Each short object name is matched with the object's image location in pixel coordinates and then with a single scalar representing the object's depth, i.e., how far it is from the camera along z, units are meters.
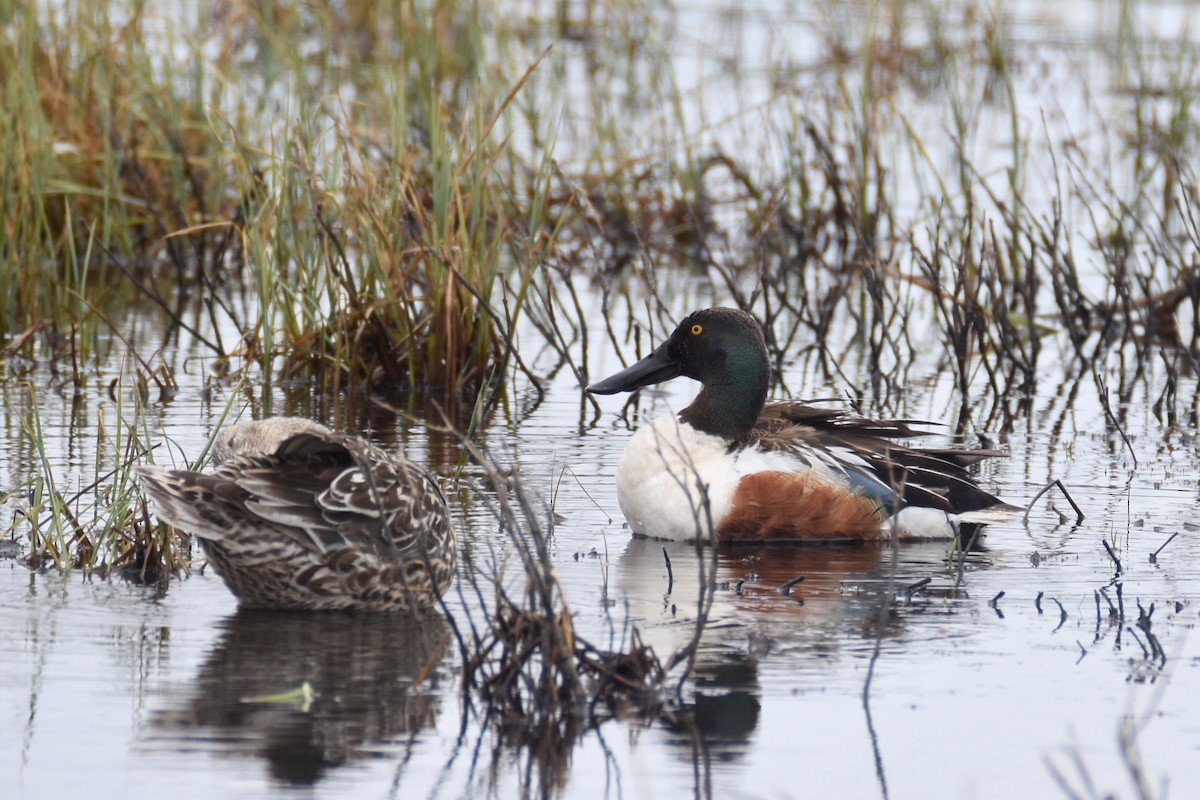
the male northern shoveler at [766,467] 13.18
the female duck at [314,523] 10.09
